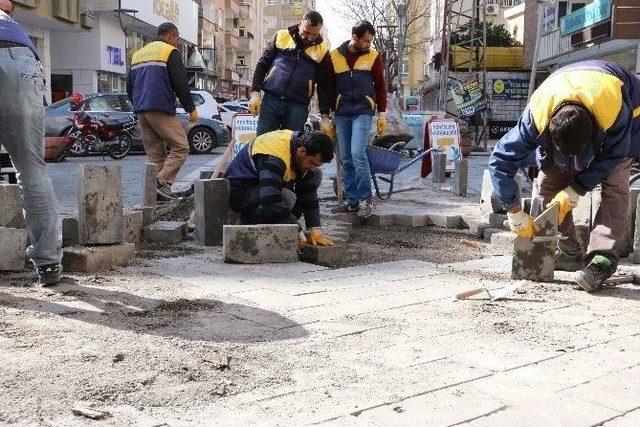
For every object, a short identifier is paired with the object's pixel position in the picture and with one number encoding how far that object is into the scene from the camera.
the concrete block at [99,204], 4.93
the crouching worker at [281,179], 5.41
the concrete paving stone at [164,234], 6.08
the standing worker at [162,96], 8.00
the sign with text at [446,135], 12.68
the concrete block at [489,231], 6.76
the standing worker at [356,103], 7.54
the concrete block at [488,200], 7.04
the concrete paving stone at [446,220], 7.50
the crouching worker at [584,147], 4.25
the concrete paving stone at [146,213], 6.39
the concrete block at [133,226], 5.83
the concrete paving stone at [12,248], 4.62
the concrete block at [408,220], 7.47
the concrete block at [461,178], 10.09
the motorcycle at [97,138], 17.39
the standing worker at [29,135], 4.09
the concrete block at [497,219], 6.91
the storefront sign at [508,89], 31.44
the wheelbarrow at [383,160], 8.47
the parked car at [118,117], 18.00
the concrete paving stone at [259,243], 5.23
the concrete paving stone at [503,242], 6.13
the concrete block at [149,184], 6.71
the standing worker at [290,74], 7.19
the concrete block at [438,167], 11.06
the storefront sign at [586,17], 23.48
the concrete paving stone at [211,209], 5.89
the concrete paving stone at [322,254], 5.37
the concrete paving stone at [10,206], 5.12
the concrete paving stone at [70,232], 5.11
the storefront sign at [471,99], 22.47
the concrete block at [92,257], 4.82
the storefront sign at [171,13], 30.42
